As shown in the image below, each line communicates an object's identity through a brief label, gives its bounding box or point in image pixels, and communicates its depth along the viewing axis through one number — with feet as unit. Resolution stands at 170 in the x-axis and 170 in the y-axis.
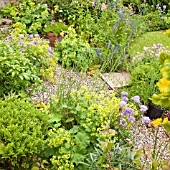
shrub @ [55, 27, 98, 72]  15.66
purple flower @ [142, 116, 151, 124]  9.73
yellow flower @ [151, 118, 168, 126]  4.94
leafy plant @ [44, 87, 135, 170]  9.41
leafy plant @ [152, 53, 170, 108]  4.86
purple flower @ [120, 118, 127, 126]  10.10
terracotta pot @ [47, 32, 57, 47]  17.95
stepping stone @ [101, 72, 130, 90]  14.92
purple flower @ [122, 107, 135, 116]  9.96
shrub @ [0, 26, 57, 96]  11.38
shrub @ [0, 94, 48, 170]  8.48
